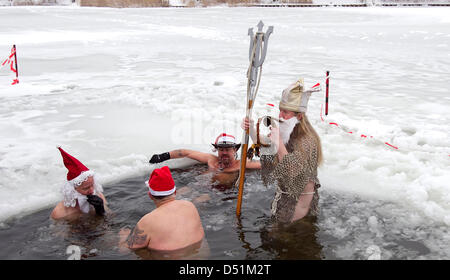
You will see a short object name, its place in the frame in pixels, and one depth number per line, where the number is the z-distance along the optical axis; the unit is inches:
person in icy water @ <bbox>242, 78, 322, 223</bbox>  150.4
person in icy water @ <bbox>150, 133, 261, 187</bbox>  232.8
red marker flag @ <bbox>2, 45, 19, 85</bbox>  442.4
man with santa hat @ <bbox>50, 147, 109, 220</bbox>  177.3
